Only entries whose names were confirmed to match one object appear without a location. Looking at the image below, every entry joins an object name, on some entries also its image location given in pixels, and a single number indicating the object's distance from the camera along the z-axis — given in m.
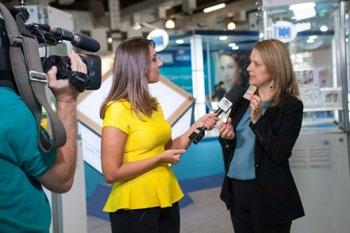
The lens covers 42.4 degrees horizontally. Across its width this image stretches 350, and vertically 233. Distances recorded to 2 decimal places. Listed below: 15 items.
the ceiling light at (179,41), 12.73
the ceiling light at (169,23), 12.88
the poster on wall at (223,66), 14.94
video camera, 1.14
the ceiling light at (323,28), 3.82
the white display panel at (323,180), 2.99
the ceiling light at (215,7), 12.47
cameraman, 1.01
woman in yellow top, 1.80
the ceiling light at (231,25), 14.03
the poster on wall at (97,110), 4.50
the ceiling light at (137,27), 11.90
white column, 11.68
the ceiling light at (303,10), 3.09
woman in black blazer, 1.99
